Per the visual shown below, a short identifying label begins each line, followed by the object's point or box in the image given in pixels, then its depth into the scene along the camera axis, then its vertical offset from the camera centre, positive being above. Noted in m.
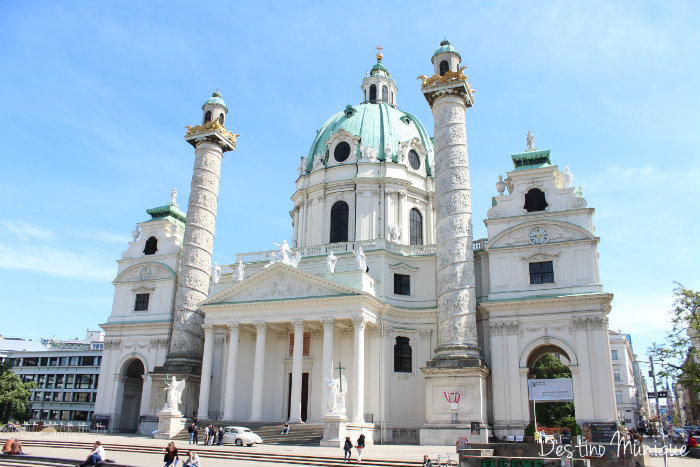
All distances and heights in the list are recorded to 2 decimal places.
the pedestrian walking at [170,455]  16.31 -1.10
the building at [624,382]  69.31 +4.59
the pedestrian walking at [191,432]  29.78 -0.87
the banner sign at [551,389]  29.88 +1.53
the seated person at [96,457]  16.95 -1.23
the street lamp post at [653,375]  41.77 +3.17
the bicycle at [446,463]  18.54 -1.39
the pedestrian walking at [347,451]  20.95 -1.19
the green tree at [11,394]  44.47 +1.32
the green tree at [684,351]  32.62 +3.91
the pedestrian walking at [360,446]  20.89 -1.00
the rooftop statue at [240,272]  36.56 +8.58
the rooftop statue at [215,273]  37.62 +8.76
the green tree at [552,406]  43.09 +1.04
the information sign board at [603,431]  28.42 -0.47
